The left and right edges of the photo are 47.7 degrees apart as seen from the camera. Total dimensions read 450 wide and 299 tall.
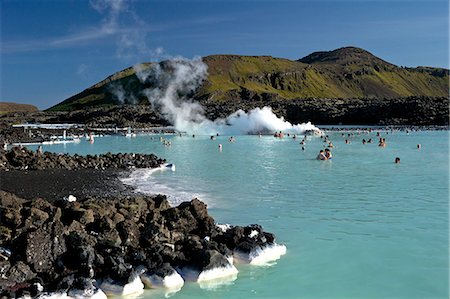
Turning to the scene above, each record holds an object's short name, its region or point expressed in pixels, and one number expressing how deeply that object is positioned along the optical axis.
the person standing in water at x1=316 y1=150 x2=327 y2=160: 37.56
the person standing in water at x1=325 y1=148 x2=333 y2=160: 37.89
